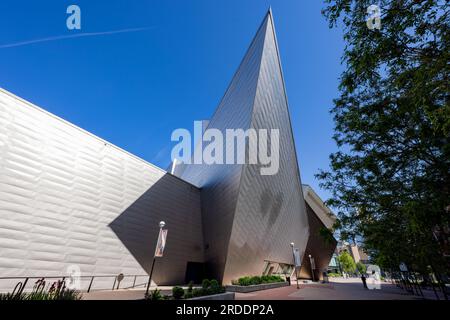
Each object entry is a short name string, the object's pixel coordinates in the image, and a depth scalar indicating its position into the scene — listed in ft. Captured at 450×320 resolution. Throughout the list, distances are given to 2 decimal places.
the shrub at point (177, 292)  24.82
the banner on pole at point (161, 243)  29.09
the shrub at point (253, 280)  49.14
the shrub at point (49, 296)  16.47
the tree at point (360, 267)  215.22
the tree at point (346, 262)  211.00
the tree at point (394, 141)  13.73
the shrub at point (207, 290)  26.99
